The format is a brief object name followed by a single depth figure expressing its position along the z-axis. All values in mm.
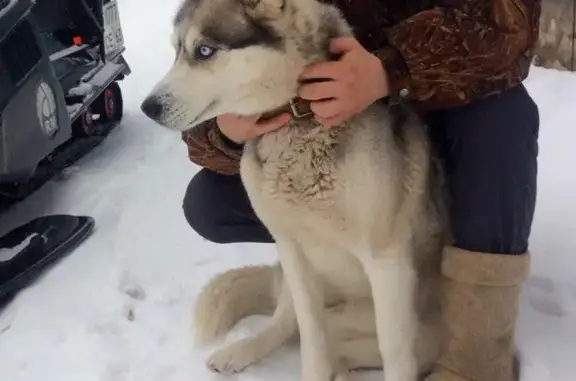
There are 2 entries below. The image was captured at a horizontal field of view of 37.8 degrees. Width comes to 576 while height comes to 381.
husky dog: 1224
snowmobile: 2029
